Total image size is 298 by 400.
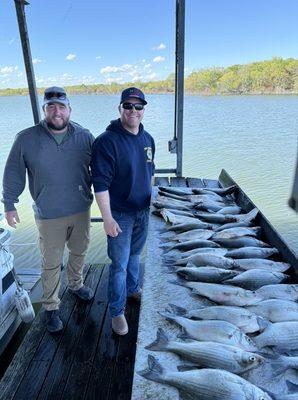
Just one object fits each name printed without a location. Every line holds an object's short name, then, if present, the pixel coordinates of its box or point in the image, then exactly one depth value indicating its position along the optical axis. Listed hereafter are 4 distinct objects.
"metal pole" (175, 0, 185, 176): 3.87
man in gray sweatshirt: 2.57
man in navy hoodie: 2.37
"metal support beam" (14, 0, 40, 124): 3.54
